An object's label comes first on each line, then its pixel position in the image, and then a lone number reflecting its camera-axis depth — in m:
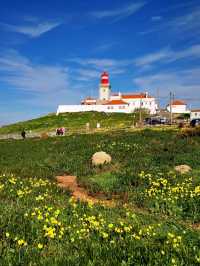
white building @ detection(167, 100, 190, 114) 92.99
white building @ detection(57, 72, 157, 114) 84.10
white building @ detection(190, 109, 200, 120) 69.01
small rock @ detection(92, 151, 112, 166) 14.24
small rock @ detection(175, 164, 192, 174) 11.58
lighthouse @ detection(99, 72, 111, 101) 97.43
